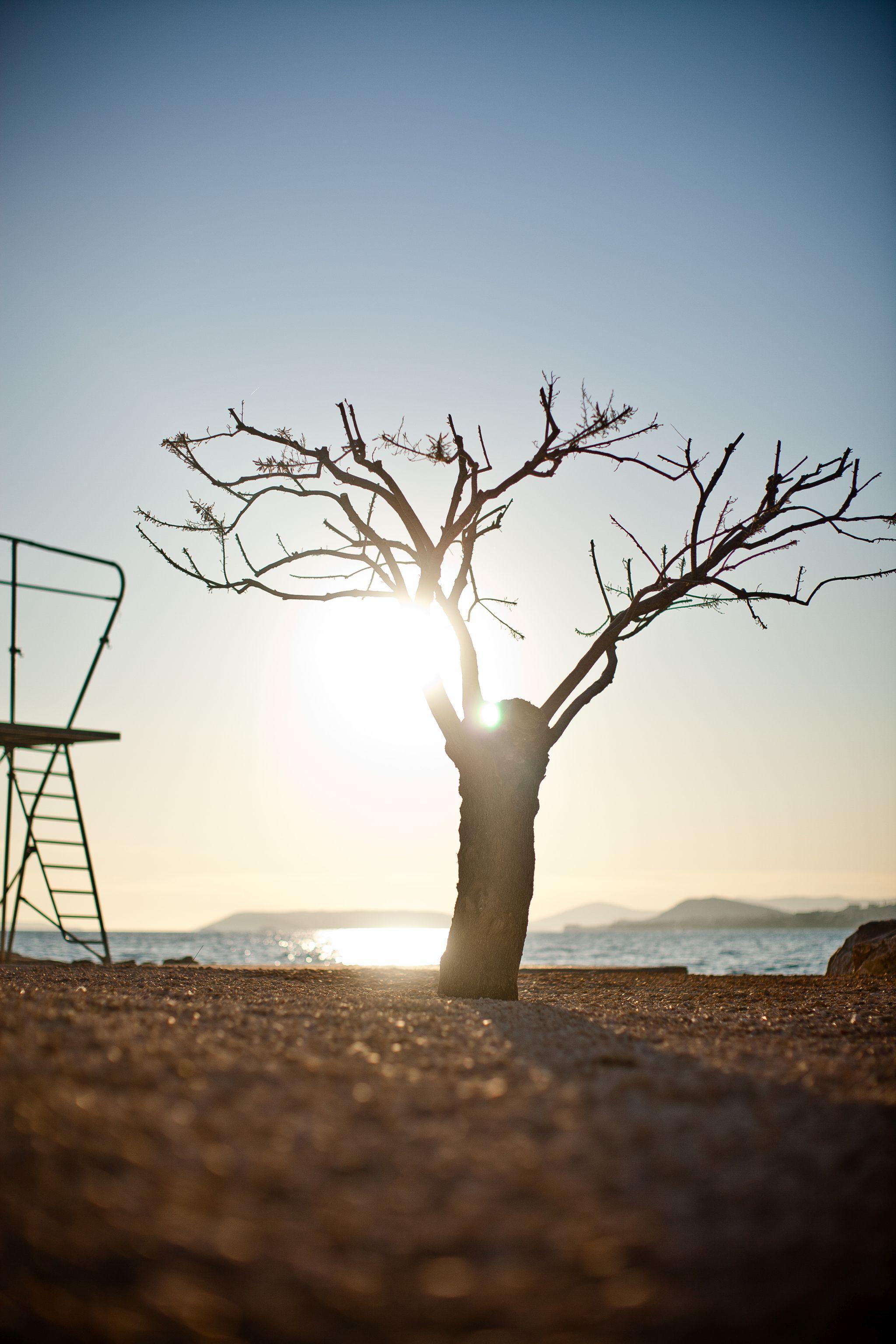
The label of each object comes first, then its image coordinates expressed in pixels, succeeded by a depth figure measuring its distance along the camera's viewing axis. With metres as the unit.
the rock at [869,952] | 10.53
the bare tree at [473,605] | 6.48
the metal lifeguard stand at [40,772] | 8.02
